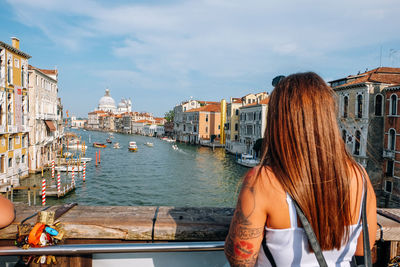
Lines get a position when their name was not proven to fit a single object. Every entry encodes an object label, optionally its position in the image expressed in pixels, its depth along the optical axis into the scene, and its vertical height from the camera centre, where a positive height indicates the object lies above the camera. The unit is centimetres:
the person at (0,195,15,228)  130 -40
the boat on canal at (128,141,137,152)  3792 -280
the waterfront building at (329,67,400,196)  1561 +137
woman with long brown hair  82 -17
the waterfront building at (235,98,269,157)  2905 +32
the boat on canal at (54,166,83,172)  2065 -313
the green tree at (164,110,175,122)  7480 +293
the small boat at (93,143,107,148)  4161 -280
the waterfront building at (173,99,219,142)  5881 +268
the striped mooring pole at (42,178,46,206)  1247 -294
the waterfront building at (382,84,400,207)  1402 -88
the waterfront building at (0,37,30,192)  1419 +55
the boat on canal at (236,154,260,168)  2517 -292
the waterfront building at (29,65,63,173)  1917 +55
